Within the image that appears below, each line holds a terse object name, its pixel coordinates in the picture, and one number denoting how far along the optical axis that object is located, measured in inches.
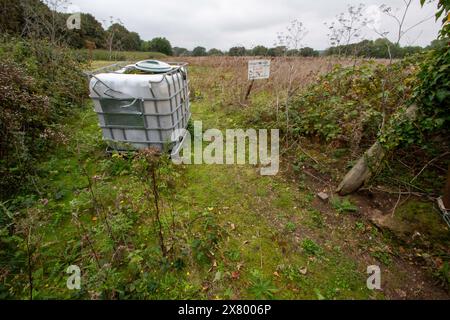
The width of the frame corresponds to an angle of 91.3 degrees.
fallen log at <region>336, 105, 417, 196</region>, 129.1
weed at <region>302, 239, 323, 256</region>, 106.6
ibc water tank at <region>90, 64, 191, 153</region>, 147.2
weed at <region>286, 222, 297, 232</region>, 119.3
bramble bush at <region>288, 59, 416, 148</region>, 162.7
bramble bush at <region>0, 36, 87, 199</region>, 135.0
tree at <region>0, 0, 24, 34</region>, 411.5
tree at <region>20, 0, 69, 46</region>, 297.9
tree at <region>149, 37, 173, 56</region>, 1984.1
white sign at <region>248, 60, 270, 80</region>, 244.5
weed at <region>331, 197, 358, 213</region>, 129.7
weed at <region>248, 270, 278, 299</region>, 88.5
